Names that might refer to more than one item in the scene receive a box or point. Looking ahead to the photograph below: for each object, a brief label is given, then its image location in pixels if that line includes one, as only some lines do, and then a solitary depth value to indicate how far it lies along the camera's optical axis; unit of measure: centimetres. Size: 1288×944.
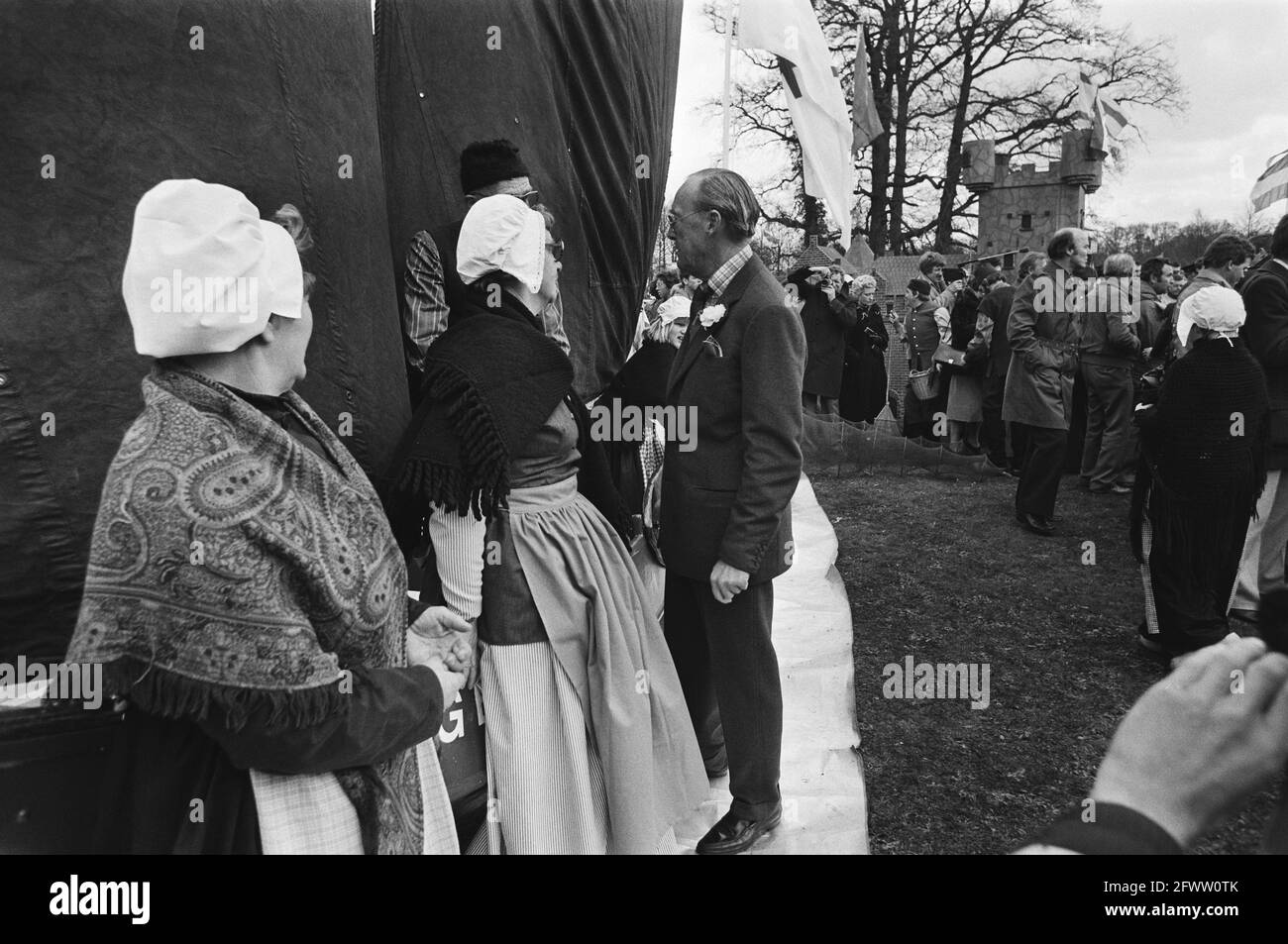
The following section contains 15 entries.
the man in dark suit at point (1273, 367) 405
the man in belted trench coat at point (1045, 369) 592
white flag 540
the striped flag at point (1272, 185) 790
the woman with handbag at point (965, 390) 832
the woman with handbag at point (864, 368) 904
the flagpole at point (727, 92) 444
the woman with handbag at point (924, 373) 881
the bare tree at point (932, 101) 1728
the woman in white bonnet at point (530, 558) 209
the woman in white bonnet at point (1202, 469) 377
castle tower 2170
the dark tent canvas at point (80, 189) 158
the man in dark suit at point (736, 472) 253
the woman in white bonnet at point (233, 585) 124
